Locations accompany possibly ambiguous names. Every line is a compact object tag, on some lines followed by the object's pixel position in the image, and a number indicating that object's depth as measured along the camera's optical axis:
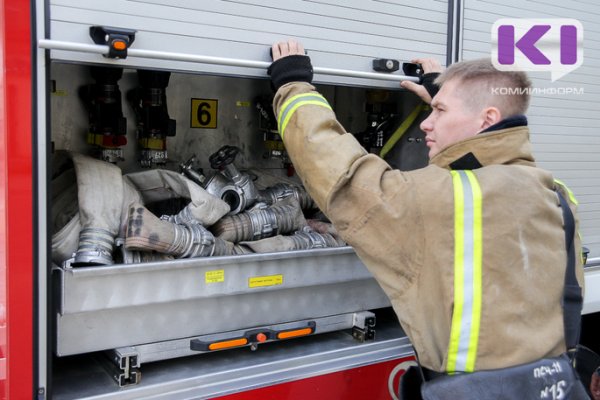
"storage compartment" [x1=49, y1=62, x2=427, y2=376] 1.76
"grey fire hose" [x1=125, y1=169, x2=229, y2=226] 2.14
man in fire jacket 1.48
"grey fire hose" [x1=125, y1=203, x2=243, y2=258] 1.86
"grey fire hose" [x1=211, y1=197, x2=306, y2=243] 2.24
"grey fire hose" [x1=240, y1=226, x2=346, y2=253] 2.18
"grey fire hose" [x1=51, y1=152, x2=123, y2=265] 1.82
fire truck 1.56
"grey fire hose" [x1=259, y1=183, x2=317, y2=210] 2.58
